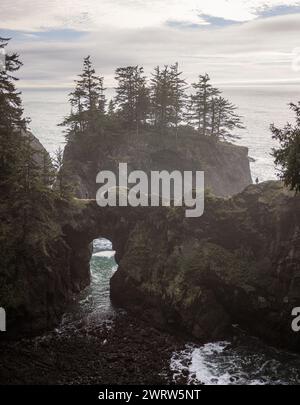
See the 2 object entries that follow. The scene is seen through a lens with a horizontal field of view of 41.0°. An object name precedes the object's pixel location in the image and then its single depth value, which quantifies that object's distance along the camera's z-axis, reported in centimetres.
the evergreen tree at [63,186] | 3781
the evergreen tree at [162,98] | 6325
